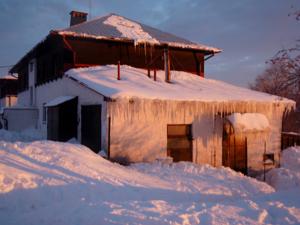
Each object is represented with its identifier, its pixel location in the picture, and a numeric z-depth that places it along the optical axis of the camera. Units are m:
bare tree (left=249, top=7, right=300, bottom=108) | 8.38
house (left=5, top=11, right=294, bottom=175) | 11.10
